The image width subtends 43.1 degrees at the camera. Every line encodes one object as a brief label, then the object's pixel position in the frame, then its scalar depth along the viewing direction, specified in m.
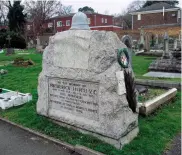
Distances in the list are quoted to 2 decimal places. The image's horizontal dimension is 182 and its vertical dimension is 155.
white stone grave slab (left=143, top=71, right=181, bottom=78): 11.20
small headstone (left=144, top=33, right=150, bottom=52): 23.95
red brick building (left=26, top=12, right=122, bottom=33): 51.88
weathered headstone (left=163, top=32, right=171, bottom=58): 13.74
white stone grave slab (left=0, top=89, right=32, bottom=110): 6.86
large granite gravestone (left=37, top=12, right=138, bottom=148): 4.36
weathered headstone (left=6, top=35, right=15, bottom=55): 23.44
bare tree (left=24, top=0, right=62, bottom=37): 43.38
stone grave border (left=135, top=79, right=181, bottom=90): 8.66
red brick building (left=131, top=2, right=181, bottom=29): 44.00
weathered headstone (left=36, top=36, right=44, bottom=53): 25.41
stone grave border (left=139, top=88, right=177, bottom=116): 5.95
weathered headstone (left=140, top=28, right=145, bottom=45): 26.80
